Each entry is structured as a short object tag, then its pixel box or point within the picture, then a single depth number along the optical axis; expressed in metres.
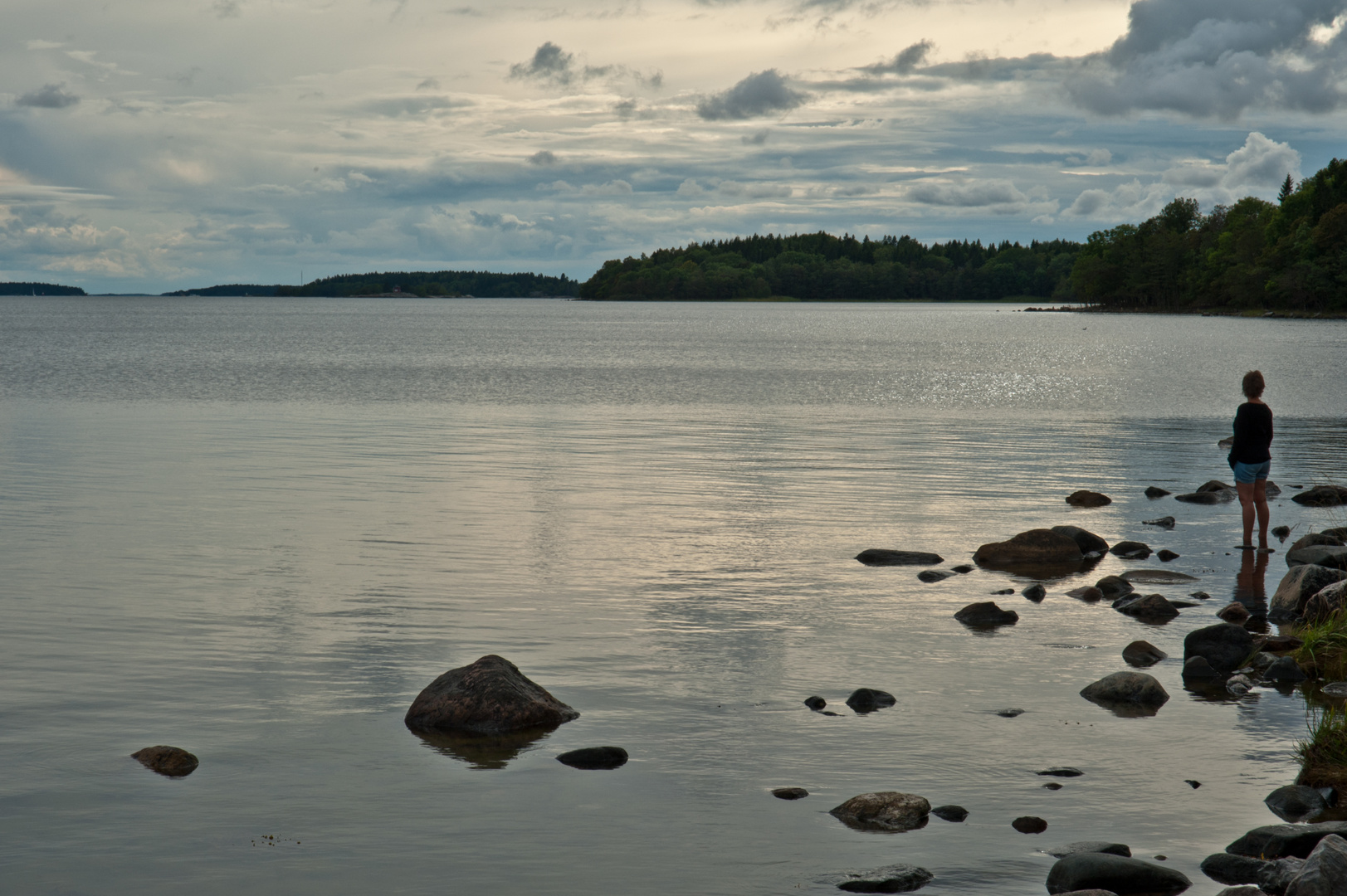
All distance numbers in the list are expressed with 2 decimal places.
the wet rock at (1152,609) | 16.53
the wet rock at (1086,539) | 20.97
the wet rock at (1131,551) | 20.92
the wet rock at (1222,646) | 14.05
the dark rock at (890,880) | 8.30
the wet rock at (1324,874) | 7.41
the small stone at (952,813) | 9.58
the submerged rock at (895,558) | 19.91
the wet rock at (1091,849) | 8.71
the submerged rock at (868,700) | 12.47
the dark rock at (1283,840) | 8.63
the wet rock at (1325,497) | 26.08
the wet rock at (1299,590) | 16.44
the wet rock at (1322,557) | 18.25
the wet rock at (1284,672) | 13.53
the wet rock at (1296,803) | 9.73
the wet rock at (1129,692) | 12.70
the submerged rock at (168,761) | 10.57
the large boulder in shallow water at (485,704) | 11.84
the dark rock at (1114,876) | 8.14
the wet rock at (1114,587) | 17.77
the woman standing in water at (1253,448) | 19.53
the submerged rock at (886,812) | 9.44
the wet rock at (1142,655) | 14.33
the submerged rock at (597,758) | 10.87
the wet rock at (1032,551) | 20.02
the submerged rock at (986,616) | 16.19
